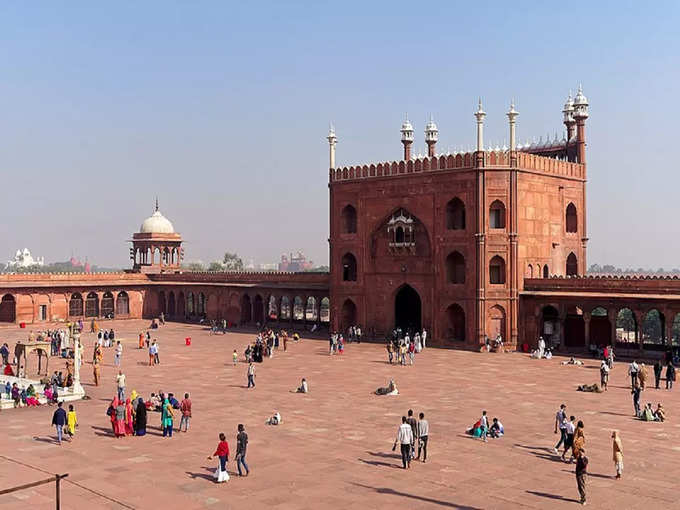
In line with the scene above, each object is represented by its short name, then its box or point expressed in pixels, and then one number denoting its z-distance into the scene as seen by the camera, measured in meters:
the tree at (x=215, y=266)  132.57
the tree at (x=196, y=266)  149.52
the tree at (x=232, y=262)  141.88
